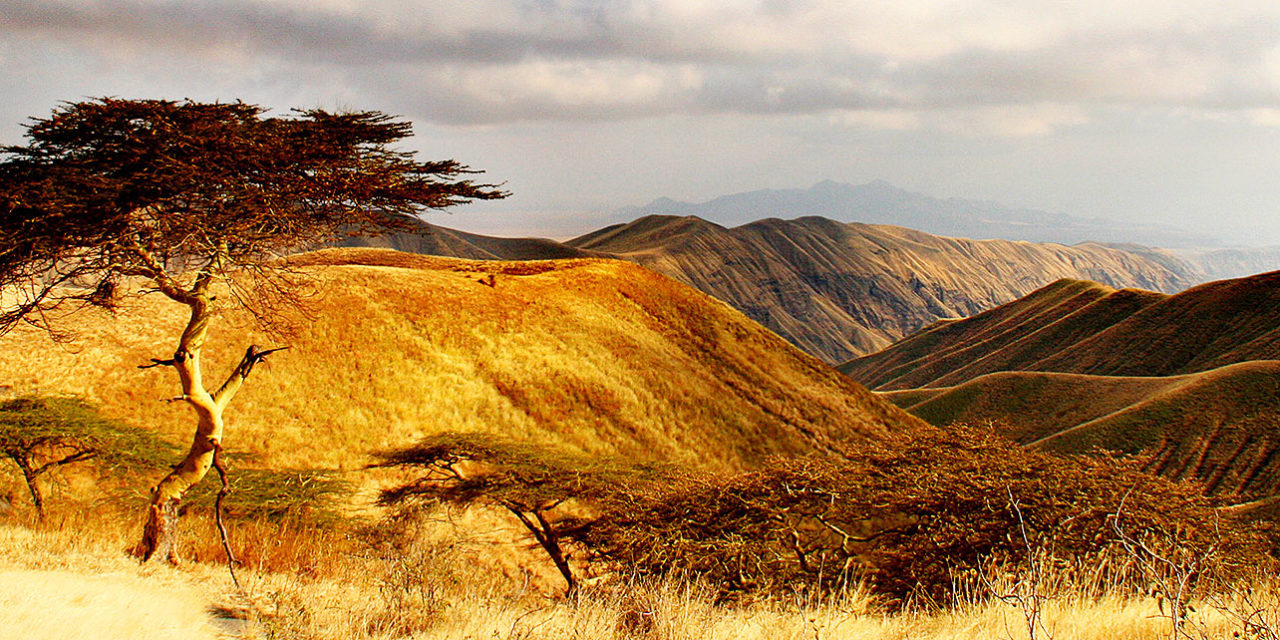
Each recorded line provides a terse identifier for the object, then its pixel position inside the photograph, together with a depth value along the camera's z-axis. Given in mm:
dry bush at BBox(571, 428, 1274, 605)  17484
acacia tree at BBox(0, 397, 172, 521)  20578
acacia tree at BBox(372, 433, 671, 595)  25219
